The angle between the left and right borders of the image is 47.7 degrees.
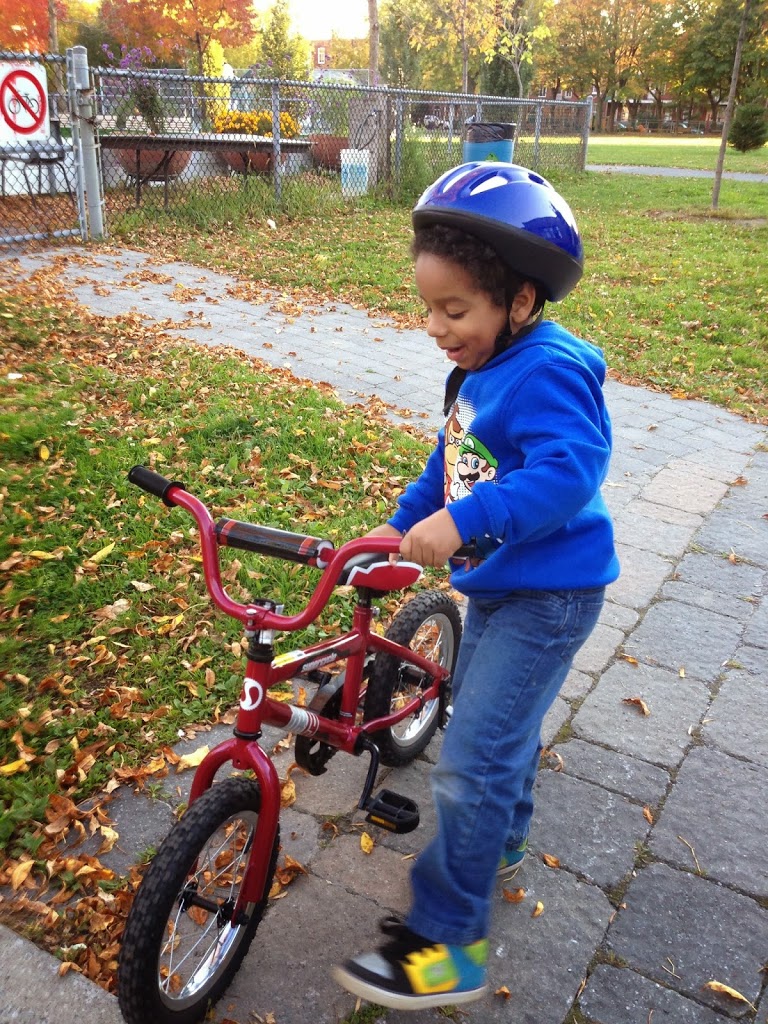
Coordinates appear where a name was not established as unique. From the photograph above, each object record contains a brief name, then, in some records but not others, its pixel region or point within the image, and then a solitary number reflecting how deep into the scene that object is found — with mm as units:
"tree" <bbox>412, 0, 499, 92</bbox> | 24766
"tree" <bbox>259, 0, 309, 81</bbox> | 36028
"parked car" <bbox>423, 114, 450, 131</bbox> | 15734
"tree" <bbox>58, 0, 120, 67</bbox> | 31344
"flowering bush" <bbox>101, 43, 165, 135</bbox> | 11734
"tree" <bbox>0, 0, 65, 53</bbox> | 18994
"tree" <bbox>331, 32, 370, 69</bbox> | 62938
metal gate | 9414
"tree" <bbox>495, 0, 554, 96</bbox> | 25578
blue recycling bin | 11516
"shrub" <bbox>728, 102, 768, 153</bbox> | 26562
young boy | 1750
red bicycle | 1732
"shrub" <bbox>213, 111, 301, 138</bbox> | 15472
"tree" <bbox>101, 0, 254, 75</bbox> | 23234
